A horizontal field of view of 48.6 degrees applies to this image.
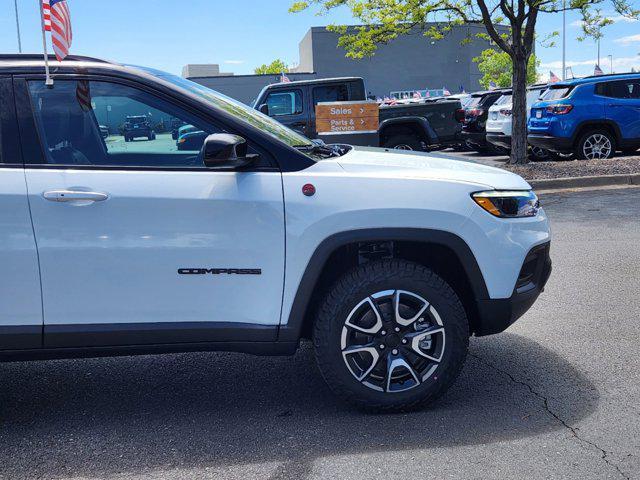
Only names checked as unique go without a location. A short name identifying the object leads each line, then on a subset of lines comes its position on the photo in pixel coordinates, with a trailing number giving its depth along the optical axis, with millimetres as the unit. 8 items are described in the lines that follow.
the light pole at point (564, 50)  76950
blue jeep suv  14164
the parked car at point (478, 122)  18188
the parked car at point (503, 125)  16266
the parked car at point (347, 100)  13672
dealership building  82188
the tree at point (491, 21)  13773
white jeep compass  3299
